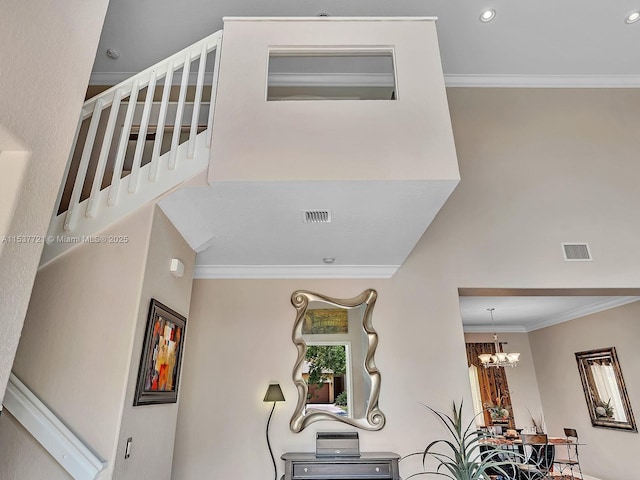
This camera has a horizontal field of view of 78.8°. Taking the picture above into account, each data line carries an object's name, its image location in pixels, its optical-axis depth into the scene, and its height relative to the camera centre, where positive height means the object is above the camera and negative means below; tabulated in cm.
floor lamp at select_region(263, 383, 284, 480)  356 +3
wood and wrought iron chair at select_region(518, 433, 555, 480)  556 -76
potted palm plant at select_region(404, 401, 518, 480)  349 -42
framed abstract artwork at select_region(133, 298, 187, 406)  241 +28
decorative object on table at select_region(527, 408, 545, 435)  795 -51
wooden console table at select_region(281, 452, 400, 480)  325 -54
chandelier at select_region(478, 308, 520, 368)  726 +67
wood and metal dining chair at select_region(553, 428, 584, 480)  652 -102
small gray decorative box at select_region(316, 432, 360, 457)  341 -38
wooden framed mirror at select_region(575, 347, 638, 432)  588 +9
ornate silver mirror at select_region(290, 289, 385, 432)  371 +34
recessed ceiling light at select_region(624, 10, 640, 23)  389 +353
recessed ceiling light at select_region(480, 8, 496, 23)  383 +351
